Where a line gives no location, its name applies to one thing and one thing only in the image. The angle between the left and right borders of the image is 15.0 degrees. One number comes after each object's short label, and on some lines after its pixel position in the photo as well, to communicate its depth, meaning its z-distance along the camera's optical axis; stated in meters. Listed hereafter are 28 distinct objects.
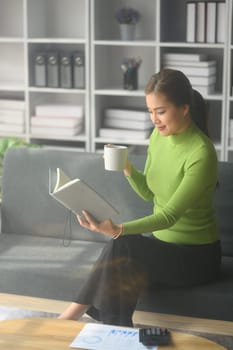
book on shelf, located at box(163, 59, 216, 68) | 5.31
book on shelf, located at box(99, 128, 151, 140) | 5.54
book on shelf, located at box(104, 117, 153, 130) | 5.53
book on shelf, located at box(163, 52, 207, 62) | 5.34
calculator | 2.67
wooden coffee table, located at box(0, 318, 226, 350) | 2.66
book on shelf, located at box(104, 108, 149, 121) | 5.52
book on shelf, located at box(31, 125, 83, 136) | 5.70
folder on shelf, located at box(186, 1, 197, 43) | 5.27
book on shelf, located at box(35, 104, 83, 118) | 5.71
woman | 3.25
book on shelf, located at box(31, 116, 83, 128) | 5.69
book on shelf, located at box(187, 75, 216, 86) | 5.32
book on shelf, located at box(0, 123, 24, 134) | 5.83
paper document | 2.65
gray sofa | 3.34
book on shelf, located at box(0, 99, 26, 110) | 5.82
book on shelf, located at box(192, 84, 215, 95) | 5.34
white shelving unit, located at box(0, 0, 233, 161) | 5.40
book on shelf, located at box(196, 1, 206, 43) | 5.24
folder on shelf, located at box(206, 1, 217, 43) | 5.21
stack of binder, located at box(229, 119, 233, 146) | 5.32
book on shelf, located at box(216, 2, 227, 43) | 5.18
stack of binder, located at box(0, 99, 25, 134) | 5.82
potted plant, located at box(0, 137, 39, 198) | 4.78
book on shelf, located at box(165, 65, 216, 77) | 5.30
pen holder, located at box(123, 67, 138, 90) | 5.51
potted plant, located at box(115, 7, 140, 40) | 5.48
